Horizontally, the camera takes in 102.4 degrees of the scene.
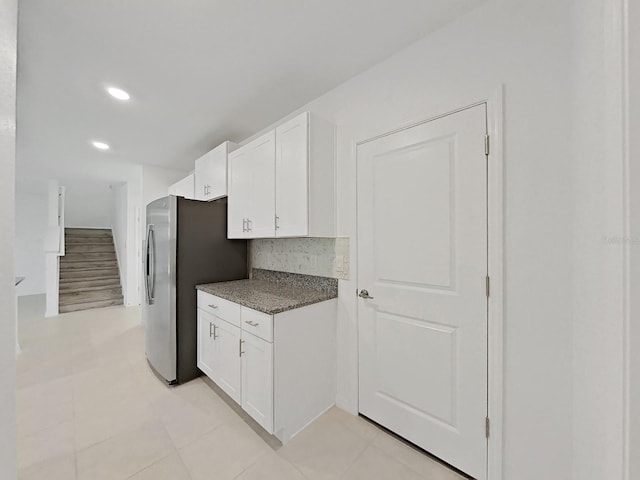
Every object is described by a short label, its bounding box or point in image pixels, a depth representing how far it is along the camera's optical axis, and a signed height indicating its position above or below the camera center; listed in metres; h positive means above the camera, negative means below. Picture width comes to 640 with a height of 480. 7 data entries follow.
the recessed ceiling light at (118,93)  2.07 +1.21
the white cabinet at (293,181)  1.83 +0.46
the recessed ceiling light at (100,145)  3.24 +1.22
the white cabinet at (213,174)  2.65 +0.73
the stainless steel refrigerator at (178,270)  2.30 -0.29
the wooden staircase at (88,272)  5.16 -0.77
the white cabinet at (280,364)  1.60 -0.86
